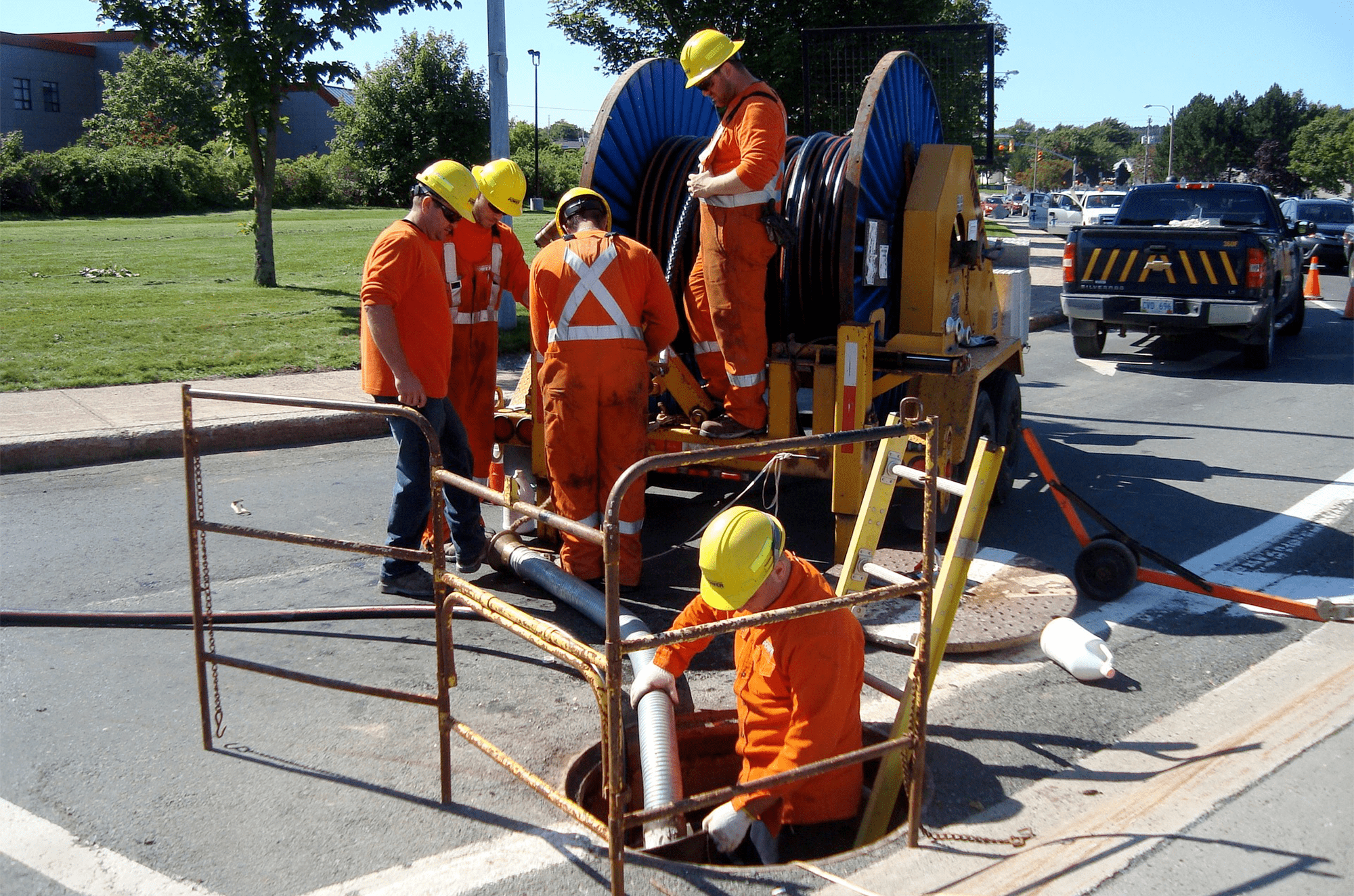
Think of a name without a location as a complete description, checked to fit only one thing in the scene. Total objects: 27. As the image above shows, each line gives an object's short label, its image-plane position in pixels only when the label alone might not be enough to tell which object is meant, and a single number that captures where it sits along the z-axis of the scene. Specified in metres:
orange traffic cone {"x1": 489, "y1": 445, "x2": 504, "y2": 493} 6.48
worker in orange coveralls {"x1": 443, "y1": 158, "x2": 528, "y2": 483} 5.89
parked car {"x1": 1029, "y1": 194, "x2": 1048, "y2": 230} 48.03
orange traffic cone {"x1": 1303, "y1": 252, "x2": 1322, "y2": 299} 20.48
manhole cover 4.86
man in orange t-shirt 5.04
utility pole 11.76
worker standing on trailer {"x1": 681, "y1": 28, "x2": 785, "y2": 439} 5.43
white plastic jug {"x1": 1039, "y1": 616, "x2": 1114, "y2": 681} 4.52
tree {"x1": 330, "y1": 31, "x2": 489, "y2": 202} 43.97
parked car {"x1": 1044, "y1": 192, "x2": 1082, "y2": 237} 40.91
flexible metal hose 3.42
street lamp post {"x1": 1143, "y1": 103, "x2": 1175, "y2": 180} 63.19
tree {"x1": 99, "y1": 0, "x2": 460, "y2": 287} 12.95
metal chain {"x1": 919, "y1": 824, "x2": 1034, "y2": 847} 3.35
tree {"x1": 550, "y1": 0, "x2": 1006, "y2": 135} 16.27
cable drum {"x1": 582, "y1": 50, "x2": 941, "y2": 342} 5.99
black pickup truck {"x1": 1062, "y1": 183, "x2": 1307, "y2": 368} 12.15
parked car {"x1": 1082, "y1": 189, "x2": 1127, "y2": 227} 30.69
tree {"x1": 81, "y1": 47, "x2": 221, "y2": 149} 55.19
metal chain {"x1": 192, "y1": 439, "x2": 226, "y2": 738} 3.92
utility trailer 5.73
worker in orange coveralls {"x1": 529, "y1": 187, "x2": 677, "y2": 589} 5.23
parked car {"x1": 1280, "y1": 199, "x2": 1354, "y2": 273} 24.22
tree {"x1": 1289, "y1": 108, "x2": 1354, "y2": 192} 53.34
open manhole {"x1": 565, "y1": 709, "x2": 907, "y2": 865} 3.85
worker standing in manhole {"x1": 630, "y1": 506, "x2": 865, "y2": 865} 3.21
